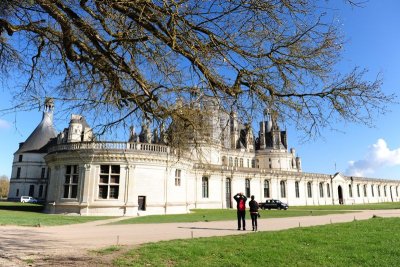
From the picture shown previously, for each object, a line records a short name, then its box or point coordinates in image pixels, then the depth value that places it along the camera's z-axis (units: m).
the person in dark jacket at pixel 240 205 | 14.94
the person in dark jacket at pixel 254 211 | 14.56
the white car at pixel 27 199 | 58.44
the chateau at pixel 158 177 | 28.02
